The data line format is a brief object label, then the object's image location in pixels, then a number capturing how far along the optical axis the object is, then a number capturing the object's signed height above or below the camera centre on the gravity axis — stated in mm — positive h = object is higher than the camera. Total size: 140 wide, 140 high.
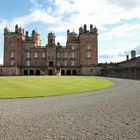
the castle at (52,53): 57866 +7266
